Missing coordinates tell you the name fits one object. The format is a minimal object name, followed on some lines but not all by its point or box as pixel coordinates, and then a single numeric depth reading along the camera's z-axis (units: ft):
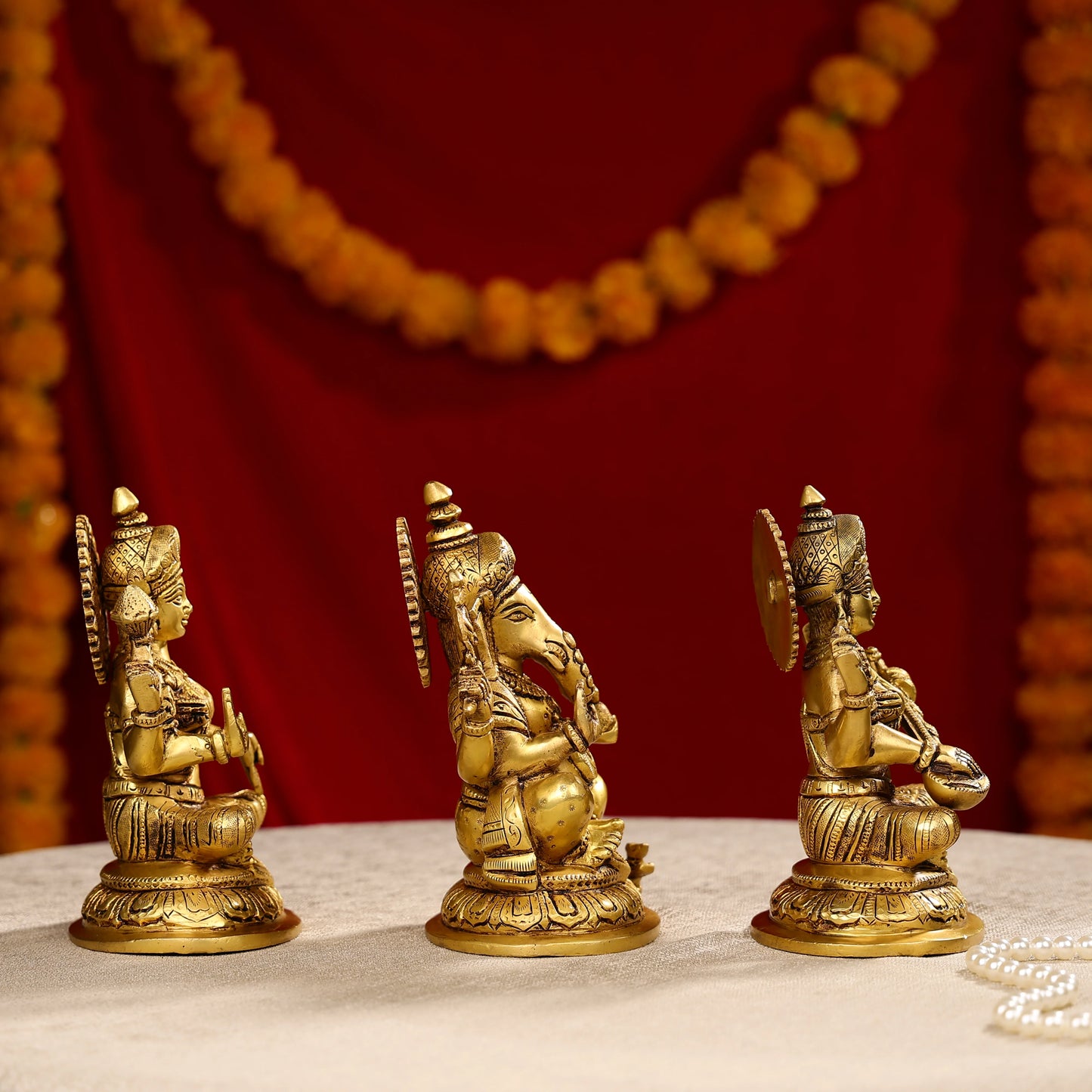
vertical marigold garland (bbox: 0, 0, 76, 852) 5.92
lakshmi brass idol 4.36
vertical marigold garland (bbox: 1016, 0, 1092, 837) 5.92
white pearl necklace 3.96
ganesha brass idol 4.31
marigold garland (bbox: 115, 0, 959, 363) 5.94
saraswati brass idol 4.29
